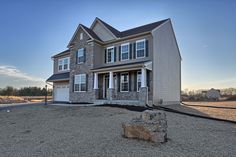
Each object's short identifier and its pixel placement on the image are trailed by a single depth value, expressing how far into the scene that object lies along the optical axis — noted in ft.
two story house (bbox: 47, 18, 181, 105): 47.22
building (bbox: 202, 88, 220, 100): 117.60
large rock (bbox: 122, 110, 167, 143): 16.76
